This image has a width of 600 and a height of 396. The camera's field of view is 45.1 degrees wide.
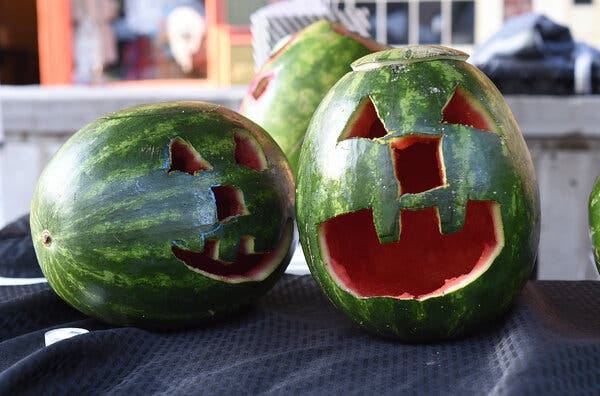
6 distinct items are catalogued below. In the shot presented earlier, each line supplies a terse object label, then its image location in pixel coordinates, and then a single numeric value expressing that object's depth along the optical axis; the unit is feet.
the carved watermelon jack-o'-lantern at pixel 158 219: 4.06
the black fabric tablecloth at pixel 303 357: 3.36
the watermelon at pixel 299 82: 5.79
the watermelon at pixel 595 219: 4.10
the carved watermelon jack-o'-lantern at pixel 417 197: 3.74
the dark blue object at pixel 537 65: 10.80
